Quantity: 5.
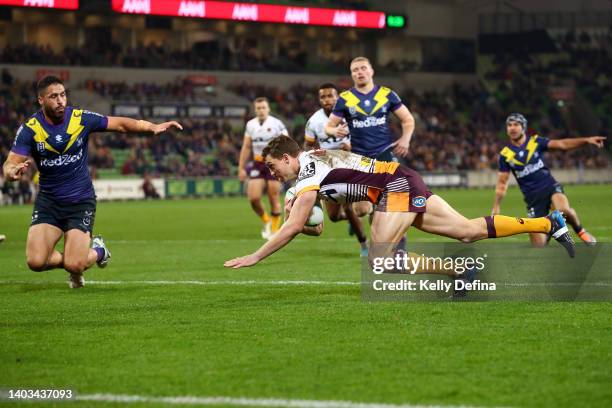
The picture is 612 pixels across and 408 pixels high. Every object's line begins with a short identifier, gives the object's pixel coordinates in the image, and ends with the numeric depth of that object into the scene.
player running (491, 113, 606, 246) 15.08
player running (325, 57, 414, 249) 12.88
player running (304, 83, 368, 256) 14.27
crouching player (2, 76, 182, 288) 10.29
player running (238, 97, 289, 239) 18.92
